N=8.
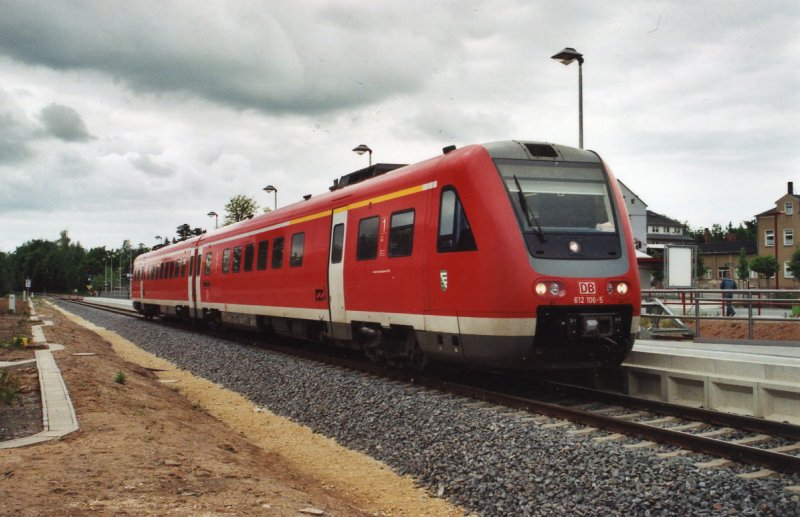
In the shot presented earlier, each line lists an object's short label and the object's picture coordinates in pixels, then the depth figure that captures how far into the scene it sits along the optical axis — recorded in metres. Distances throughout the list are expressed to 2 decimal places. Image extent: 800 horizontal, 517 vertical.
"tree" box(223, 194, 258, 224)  65.31
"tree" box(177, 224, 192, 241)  69.17
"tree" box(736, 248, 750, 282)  75.05
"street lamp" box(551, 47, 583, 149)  17.22
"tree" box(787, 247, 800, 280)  64.20
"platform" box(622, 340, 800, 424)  7.86
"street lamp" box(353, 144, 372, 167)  27.81
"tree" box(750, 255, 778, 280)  68.38
